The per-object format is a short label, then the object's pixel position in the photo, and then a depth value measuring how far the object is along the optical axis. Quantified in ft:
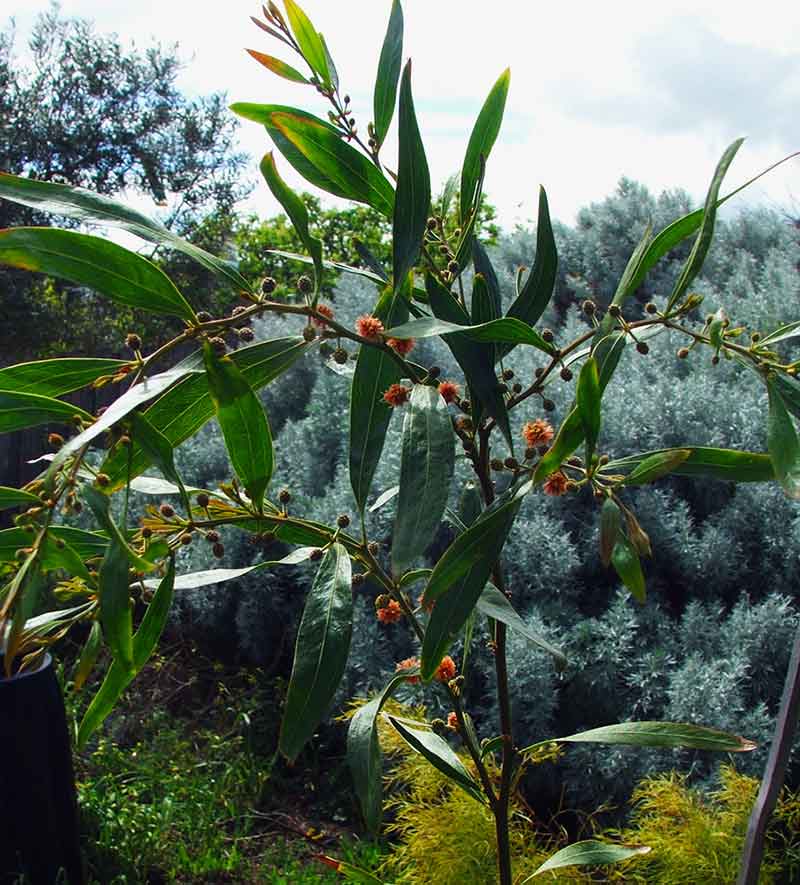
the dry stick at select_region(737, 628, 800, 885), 1.68
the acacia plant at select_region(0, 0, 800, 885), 1.17
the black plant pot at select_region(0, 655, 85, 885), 3.37
